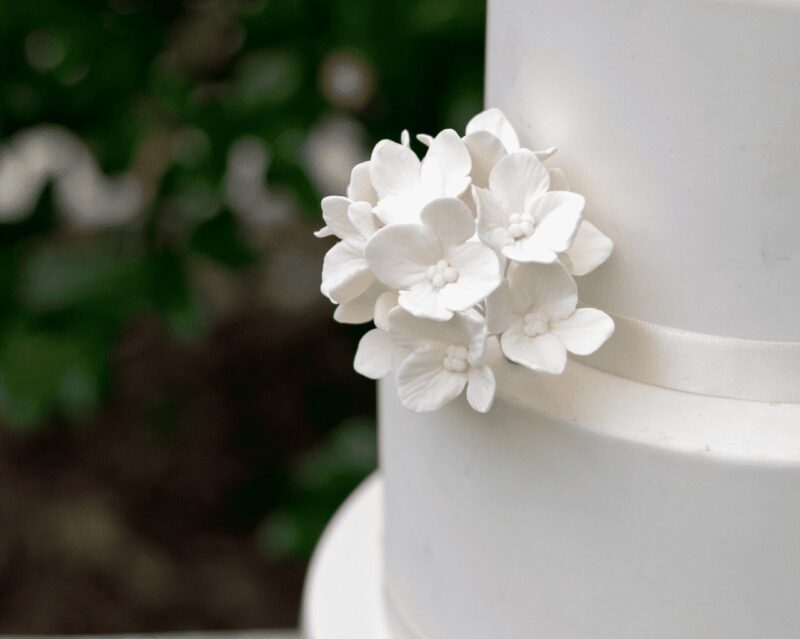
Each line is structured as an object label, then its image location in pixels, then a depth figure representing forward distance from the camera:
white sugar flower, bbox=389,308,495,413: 0.58
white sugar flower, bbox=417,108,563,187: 0.59
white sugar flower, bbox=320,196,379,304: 0.59
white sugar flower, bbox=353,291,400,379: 0.60
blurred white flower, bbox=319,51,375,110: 1.03
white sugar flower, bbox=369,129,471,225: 0.58
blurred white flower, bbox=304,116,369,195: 1.07
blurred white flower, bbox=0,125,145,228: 1.28
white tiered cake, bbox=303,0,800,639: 0.56
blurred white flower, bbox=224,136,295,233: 1.31
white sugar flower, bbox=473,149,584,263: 0.57
